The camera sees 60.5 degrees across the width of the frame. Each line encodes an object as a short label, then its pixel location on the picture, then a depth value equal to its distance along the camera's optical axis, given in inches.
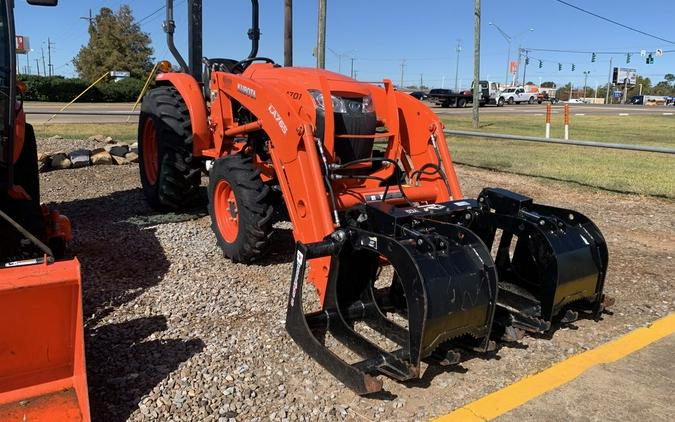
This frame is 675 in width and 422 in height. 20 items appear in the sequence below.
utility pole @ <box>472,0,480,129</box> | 846.5
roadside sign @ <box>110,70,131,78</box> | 1720.0
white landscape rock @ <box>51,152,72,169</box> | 392.5
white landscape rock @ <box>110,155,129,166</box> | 420.2
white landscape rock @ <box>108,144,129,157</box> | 422.6
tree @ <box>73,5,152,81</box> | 2087.8
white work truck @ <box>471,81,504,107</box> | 1914.1
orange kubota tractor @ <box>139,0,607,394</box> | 134.3
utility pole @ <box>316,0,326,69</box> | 673.0
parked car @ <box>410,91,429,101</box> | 1697.6
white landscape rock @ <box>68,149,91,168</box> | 398.0
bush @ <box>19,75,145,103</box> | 1567.4
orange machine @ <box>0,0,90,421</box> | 113.0
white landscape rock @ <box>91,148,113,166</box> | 410.6
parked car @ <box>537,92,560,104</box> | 2459.9
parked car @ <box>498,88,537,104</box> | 2239.2
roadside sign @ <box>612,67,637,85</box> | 4210.1
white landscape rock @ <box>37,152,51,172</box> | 387.2
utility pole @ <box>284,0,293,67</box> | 737.6
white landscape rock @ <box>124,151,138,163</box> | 425.4
